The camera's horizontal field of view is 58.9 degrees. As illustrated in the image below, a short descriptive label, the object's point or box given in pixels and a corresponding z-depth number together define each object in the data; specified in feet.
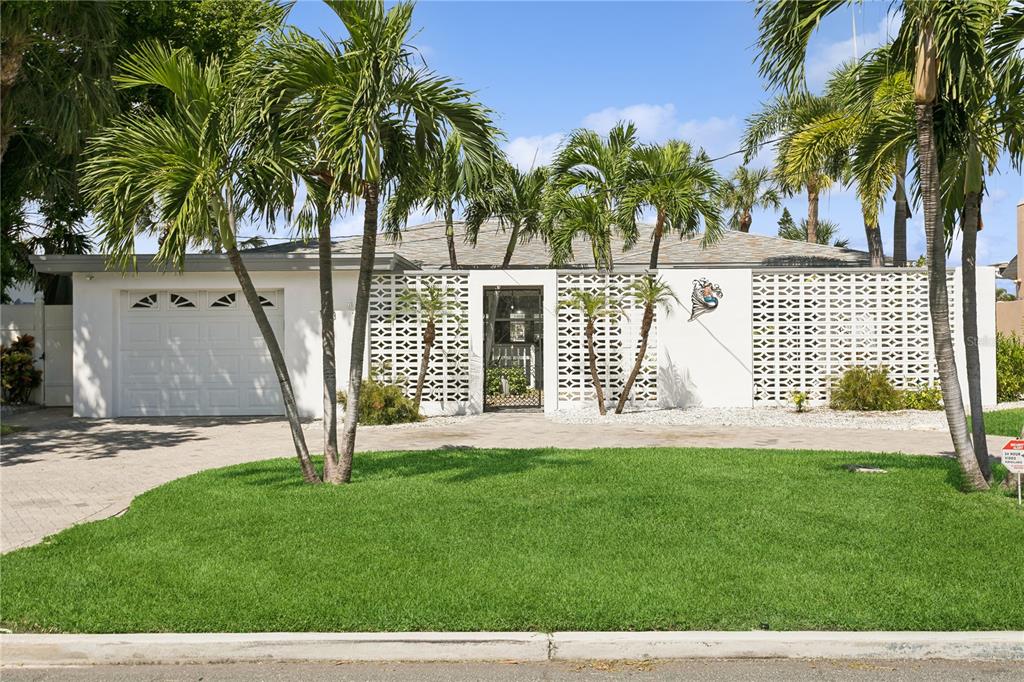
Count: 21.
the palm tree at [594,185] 52.24
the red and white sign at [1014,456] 24.22
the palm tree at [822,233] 132.46
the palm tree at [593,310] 52.29
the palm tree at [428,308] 53.21
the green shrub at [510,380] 60.85
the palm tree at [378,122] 25.90
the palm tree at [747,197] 87.71
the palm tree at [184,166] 25.91
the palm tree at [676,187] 51.96
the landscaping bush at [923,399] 52.13
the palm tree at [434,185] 28.40
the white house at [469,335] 54.60
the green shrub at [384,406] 50.42
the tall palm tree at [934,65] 24.61
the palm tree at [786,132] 60.25
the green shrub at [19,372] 59.93
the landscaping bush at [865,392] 52.06
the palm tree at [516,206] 61.46
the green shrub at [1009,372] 57.11
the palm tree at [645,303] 52.31
